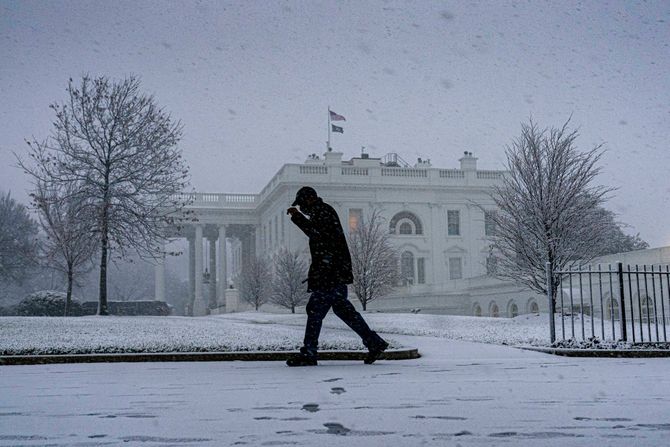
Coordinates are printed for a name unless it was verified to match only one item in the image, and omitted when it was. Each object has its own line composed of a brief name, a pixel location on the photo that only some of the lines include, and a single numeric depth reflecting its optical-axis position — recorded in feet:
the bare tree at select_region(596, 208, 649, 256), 70.38
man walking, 24.16
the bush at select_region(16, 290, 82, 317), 92.15
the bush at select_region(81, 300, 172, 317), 117.08
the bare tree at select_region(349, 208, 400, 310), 112.88
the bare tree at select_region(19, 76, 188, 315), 77.92
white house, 183.83
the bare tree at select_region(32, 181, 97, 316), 78.43
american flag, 162.69
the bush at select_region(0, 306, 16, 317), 104.51
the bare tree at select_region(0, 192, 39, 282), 146.30
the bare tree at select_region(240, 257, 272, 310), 156.35
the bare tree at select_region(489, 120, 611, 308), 66.85
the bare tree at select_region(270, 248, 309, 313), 132.57
